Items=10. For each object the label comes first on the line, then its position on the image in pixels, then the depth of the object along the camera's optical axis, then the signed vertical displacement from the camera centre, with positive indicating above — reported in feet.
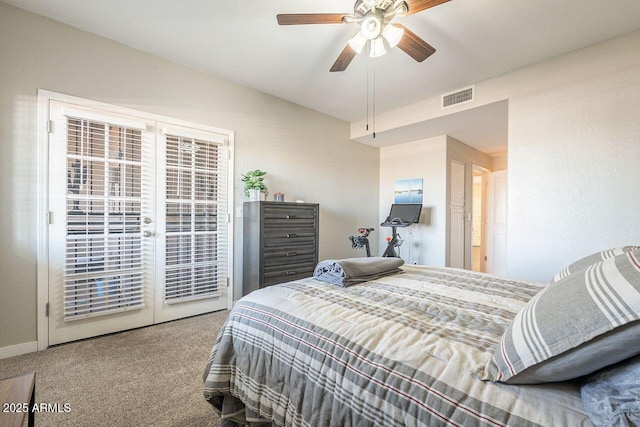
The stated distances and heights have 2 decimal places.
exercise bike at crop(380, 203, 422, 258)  13.97 -0.24
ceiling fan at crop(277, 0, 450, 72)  5.95 +4.20
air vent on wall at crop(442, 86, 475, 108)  11.12 +4.67
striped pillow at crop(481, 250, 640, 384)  2.01 -0.90
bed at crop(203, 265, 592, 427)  2.30 -1.48
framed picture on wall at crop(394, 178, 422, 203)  15.58 +1.27
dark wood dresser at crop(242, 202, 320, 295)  10.32 -1.14
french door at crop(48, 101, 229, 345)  7.91 -0.34
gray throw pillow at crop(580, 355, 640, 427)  1.82 -1.24
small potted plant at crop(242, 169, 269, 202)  10.87 +1.03
